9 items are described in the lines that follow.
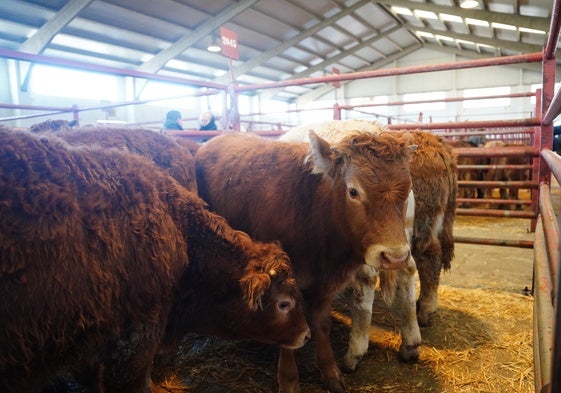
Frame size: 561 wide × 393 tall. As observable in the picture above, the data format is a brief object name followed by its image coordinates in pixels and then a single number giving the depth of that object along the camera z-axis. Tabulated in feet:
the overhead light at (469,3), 51.37
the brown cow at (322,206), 7.39
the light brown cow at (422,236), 9.50
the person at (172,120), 21.77
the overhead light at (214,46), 47.45
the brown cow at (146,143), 9.00
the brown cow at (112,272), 4.78
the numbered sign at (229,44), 19.03
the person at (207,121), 20.66
